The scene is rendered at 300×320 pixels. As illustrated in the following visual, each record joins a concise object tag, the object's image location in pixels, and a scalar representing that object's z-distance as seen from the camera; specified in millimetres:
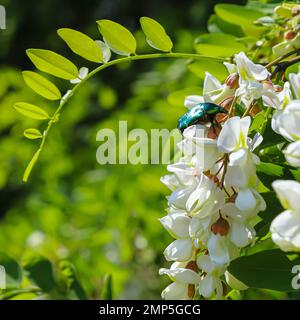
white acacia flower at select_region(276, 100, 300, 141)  312
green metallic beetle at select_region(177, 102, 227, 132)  338
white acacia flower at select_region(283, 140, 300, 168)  308
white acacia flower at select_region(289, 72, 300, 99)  327
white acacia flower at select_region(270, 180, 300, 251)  300
